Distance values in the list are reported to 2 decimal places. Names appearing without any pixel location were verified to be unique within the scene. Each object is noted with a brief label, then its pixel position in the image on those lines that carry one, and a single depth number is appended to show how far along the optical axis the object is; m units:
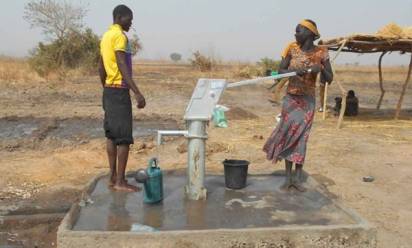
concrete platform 3.74
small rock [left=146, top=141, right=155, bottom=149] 8.67
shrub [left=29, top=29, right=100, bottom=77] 30.06
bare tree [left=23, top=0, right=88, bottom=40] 31.91
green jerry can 4.52
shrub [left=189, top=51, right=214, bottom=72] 35.38
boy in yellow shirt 4.69
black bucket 5.10
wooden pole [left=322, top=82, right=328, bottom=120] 12.66
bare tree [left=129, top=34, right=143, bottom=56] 33.67
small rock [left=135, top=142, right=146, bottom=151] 8.51
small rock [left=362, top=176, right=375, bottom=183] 6.86
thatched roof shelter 11.17
